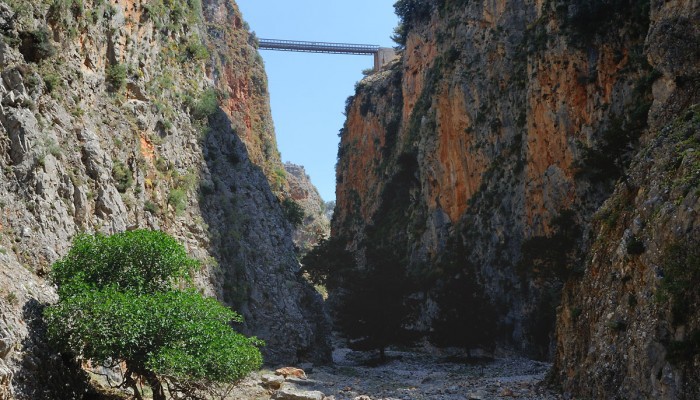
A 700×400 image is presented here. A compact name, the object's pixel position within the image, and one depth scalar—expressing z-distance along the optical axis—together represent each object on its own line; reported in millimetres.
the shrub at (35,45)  28312
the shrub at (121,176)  32938
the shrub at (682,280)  19781
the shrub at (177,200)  40094
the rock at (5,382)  18531
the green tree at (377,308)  55969
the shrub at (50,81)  28856
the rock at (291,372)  39541
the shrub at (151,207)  35500
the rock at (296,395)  31162
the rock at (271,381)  35219
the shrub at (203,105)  48625
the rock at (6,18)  26844
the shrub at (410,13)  80188
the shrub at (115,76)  36781
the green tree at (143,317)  21188
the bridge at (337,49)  105125
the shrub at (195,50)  50272
